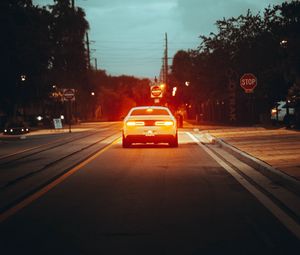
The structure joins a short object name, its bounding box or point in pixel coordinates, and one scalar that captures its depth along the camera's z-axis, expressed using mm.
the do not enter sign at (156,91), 70250
